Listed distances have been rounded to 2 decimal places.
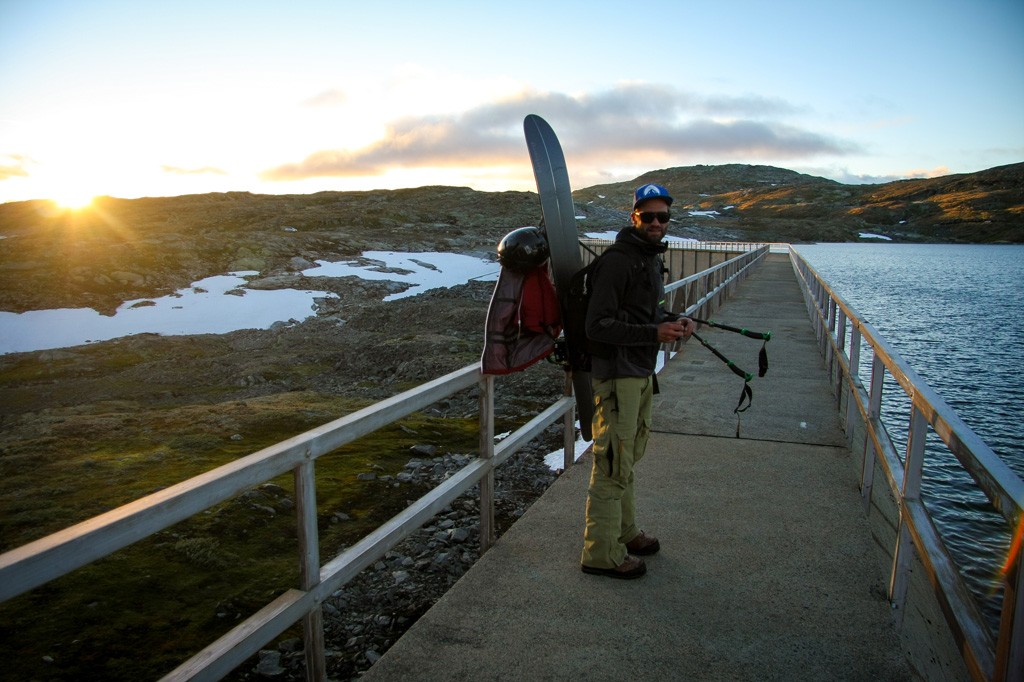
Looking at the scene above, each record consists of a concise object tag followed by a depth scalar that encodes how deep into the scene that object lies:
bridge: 2.11
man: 3.50
